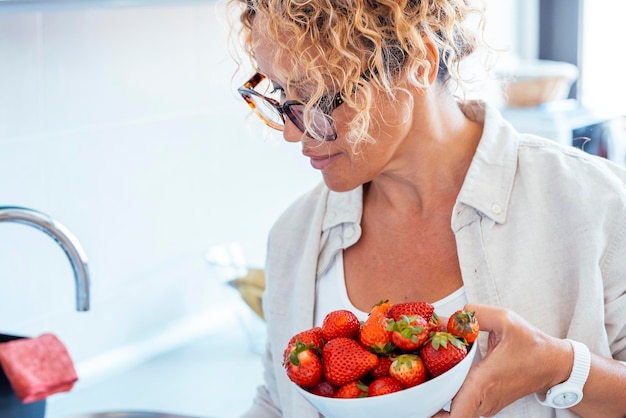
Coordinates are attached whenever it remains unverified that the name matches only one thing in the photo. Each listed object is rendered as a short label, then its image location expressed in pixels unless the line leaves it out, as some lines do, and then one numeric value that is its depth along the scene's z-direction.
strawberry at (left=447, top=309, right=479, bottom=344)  1.03
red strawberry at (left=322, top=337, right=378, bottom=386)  1.02
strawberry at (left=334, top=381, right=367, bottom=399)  1.02
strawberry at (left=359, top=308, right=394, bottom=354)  1.04
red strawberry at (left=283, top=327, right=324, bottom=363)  1.07
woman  1.14
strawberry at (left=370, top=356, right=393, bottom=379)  1.04
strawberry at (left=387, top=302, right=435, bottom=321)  1.08
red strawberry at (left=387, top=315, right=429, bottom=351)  1.02
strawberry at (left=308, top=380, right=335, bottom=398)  1.04
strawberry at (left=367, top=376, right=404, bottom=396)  1.00
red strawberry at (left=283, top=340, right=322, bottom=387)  1.04
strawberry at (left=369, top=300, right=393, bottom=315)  1.08
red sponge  1.31
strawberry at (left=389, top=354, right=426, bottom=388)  1.00
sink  1.64
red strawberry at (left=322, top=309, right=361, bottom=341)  1.09
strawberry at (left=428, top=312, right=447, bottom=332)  1.05
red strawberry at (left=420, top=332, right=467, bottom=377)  1.00
